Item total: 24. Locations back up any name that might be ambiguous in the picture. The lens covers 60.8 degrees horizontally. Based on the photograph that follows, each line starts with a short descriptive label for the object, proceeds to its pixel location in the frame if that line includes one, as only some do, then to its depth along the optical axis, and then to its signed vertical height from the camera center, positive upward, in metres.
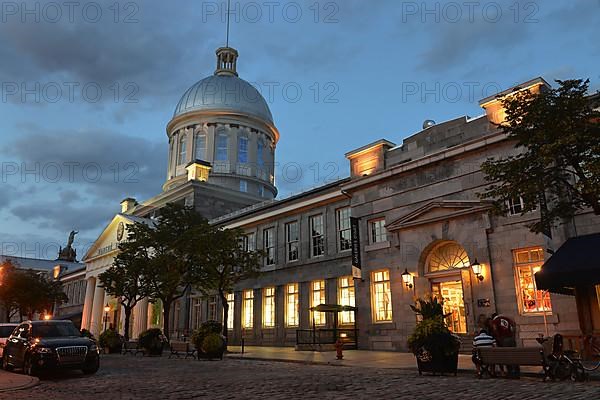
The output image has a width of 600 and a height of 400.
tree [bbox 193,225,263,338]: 27.84 +4.09
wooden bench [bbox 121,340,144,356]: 29.90 -0.74
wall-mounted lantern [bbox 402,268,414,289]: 23.64 +2.25
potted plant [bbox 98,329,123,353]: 31.16 -0.38
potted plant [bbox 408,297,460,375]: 13.75 -0.45
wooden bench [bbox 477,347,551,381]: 12.01 -0.69
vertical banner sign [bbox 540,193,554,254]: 15.16 +3.13
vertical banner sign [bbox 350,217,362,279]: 26.07 +4.14
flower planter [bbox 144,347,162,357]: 26.67 -0.92
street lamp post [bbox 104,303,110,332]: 55.66 +2.53
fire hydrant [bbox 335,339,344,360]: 19.55 -0.76
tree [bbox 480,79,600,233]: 13.70 +4.74
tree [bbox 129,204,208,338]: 30.25 +4.97
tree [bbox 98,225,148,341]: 32.72 +3.91
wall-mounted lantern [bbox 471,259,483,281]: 21.03 +2.32
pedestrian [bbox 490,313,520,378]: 14.41 -0.10
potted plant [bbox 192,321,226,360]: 22.28 -0.43
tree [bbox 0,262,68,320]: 56.19 +4.78
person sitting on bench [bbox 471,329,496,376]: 13.13 -0.39
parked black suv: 14.73 -0.37
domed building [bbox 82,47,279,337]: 52.53 +19.68
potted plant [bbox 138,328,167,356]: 26.69 -0.41
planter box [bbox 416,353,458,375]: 13.76 -0.92
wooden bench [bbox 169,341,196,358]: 23.51 -0.72
